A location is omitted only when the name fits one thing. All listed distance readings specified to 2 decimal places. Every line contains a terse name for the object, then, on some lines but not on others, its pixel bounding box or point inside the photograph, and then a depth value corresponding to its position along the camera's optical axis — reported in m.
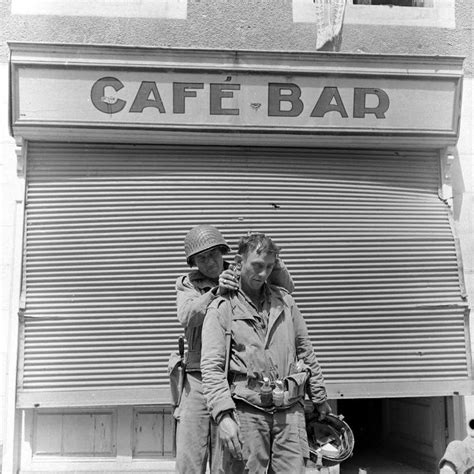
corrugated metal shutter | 5.75
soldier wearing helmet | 3.87
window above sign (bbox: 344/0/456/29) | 6.63
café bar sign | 5.91
